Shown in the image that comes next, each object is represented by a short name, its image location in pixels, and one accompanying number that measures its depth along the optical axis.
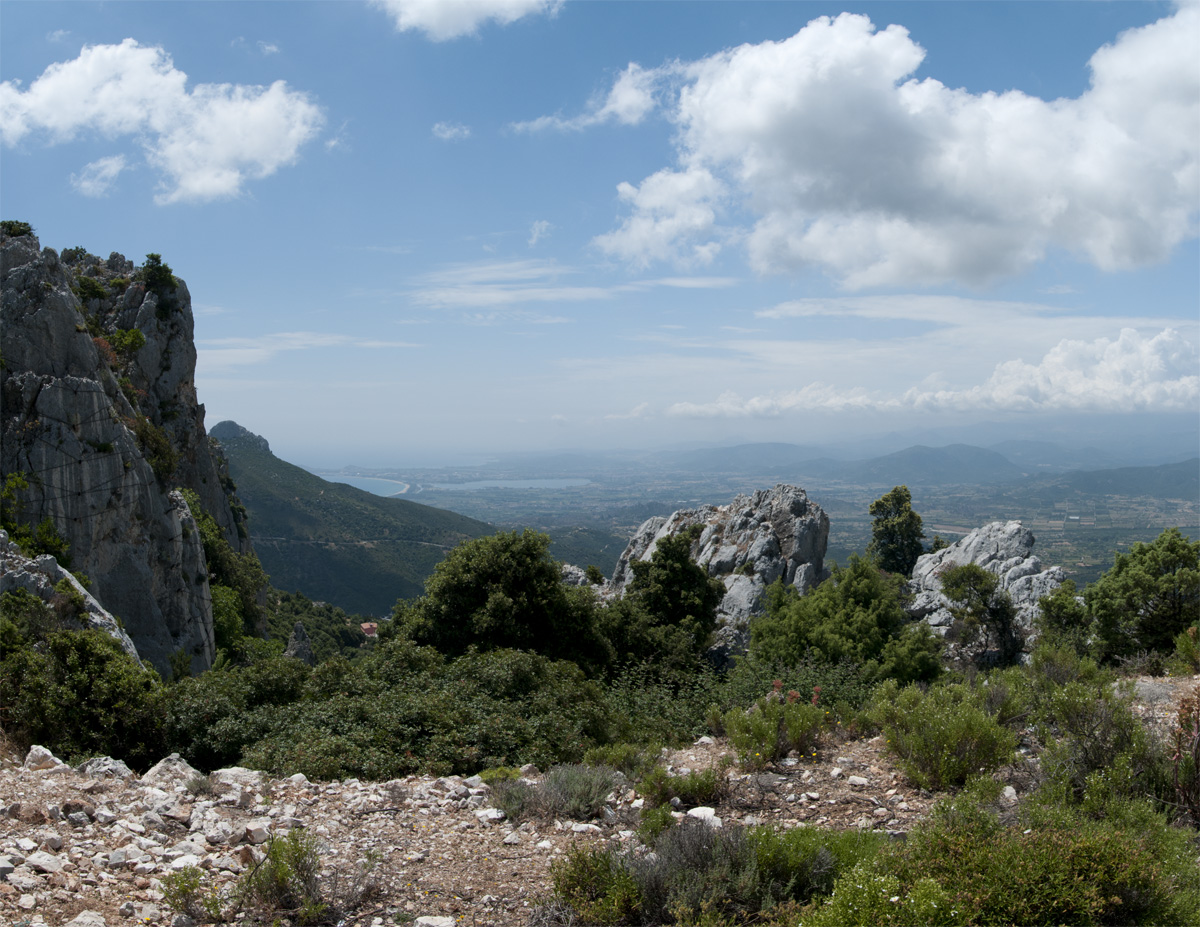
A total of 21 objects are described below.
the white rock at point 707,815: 5.91
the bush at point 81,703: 8.88
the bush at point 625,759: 7.90
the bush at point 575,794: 6.61
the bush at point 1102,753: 5.52
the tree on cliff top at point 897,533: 47.62
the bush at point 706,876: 4.50
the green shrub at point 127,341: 41.25
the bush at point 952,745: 6.74
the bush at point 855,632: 15.10
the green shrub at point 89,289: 42.75
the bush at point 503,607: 17.80
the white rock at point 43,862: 4.86
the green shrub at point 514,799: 6.62
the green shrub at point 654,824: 5.51
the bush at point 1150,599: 20.28
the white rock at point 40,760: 7.43
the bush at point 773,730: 7.82
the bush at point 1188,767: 5.31
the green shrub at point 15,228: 32.19
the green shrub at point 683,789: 6.73
